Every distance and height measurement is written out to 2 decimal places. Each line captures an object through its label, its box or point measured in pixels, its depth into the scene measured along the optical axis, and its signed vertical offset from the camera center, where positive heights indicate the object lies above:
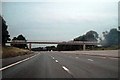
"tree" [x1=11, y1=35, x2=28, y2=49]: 161.34 +1.05
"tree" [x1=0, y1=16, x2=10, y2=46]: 88.36 +2.61
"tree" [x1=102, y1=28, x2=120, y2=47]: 155.90 +1.88
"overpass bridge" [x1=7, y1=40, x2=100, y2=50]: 127.61 -1.15
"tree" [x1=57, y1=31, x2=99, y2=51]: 167.12 -4.92
